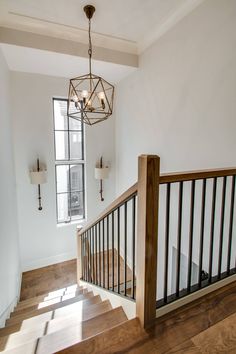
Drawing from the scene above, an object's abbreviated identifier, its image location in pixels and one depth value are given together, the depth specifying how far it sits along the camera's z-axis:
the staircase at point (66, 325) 1.23
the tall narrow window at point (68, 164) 4.47
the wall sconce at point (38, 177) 4.01
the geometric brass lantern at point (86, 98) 2.13
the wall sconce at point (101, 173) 4.61
